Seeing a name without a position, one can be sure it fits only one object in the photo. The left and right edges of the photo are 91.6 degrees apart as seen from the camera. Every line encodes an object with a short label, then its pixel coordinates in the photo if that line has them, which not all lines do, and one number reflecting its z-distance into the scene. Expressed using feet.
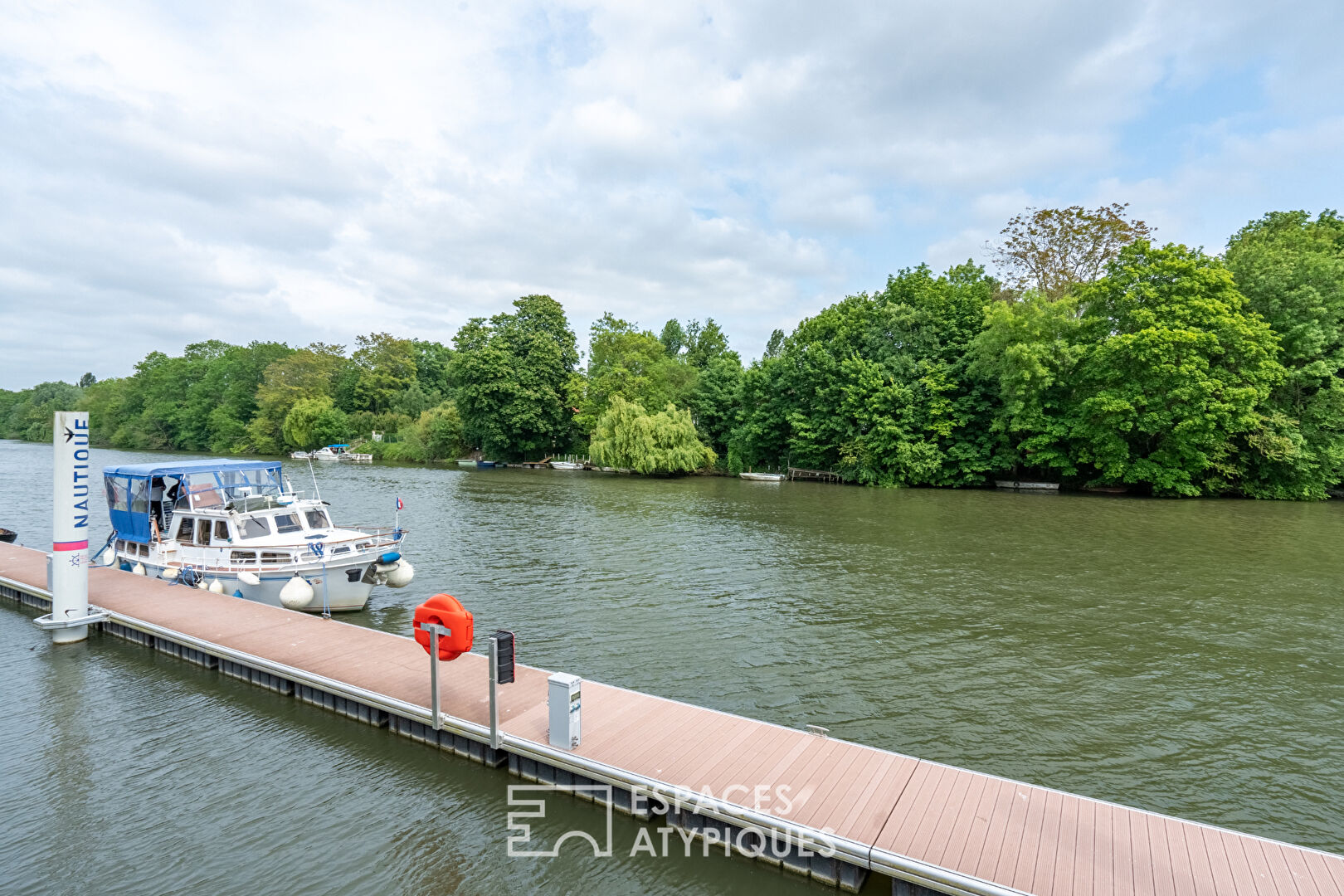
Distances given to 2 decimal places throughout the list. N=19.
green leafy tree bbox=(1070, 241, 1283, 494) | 117.08
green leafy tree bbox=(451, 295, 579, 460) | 211.82
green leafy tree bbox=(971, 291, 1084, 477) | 133.69
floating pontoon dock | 18.51
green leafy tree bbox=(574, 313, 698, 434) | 203.00
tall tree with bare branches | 152.66
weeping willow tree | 169.89
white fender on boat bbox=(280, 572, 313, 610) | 46.09
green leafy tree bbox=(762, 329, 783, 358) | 293.43
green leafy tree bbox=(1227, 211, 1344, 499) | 116.67
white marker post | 40.37
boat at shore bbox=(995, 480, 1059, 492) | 142.31
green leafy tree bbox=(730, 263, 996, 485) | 150.10
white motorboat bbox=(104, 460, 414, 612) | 48.91
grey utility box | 25.34
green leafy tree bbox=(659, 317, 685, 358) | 306.96
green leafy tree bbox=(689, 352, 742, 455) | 197.88
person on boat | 54.29
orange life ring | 27.78
